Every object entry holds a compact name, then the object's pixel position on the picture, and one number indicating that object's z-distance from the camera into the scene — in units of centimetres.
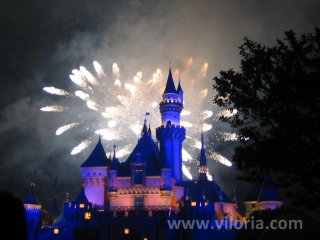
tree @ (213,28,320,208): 1896
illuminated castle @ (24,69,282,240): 5425
